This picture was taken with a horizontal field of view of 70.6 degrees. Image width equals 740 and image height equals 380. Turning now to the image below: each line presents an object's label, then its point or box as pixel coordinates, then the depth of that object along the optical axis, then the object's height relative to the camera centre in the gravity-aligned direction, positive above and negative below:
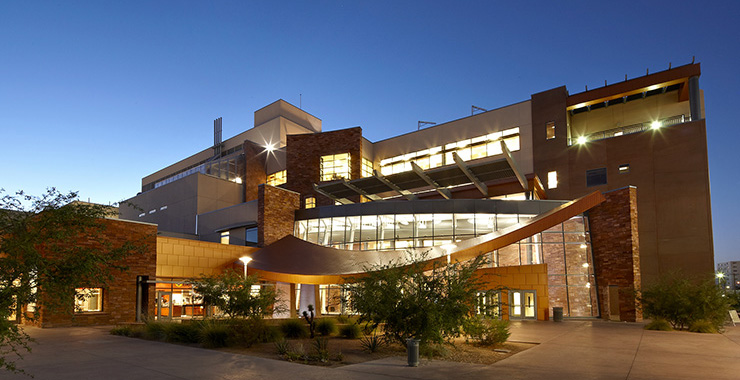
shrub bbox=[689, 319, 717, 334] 19.09 -2.85
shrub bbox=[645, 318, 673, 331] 20.30 -2.94
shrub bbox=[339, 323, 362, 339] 16.42 -2.43
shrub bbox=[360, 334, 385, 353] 13.40 -2.37
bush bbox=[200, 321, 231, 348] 14.16 -2.19
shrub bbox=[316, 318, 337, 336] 17.20 -2.39
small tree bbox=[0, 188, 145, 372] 5.80 +0.01
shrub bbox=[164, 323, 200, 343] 15.16 -2.25
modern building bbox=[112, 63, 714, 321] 26.67 +3.02
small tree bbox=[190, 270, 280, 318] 17.44 -1.40
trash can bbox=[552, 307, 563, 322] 26.08 -3.12
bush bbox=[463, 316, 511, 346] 14.50 -2.23
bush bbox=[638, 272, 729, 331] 19.97 -2.05
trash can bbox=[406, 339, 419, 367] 11.20 -2.12
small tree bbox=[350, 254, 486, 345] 12.48 -1.16
